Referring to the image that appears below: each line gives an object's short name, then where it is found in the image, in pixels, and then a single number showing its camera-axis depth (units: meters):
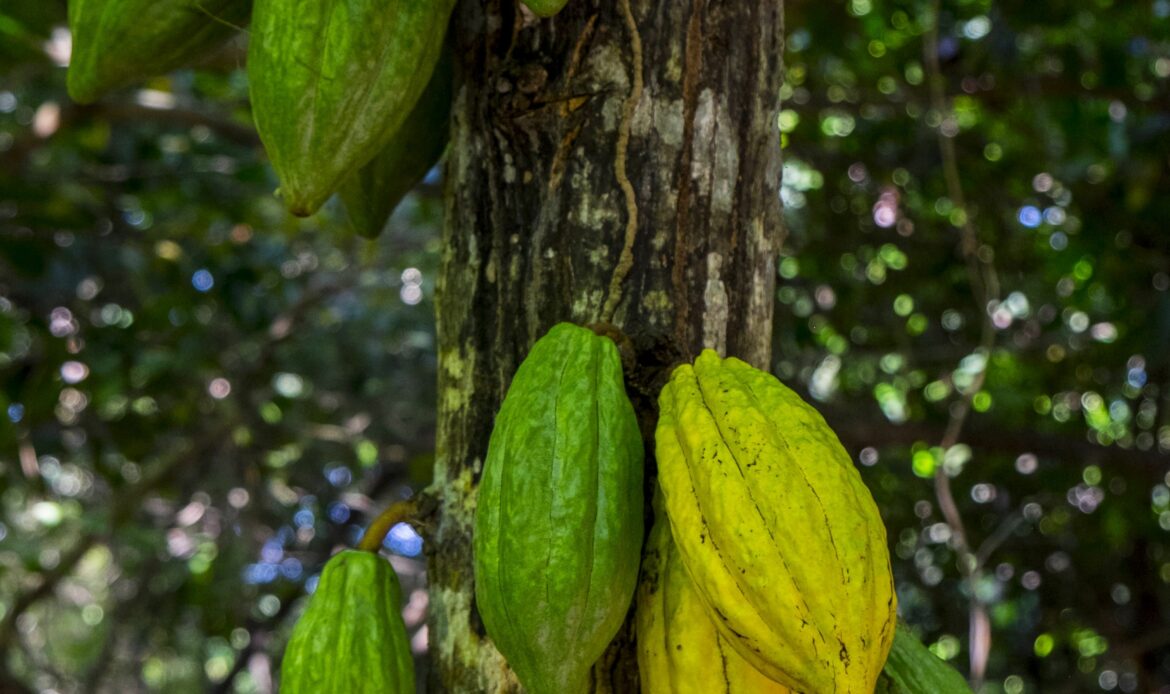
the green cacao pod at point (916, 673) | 1.03
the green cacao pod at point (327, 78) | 1.02
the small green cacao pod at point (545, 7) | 0.99
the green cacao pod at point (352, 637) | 1.04
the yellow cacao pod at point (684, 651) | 0.94
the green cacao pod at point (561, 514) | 0.91
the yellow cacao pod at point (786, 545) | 0.86
